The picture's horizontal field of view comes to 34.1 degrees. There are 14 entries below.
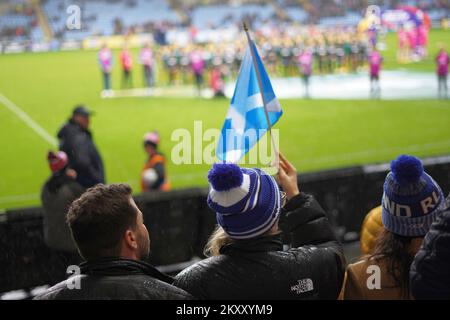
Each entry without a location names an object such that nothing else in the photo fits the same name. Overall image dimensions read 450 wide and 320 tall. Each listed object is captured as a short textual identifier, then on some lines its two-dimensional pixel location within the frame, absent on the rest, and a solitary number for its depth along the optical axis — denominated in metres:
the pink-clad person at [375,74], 17.41
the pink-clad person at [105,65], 18.45
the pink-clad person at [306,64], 19.18
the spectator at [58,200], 4.90
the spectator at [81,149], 6.18
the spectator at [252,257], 2.07
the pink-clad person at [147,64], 19.89
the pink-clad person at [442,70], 15.92
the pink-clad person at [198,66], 18.96
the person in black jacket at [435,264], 1.68
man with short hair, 1.90
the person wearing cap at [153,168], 6.54
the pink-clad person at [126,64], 19.23
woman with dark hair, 2.32
